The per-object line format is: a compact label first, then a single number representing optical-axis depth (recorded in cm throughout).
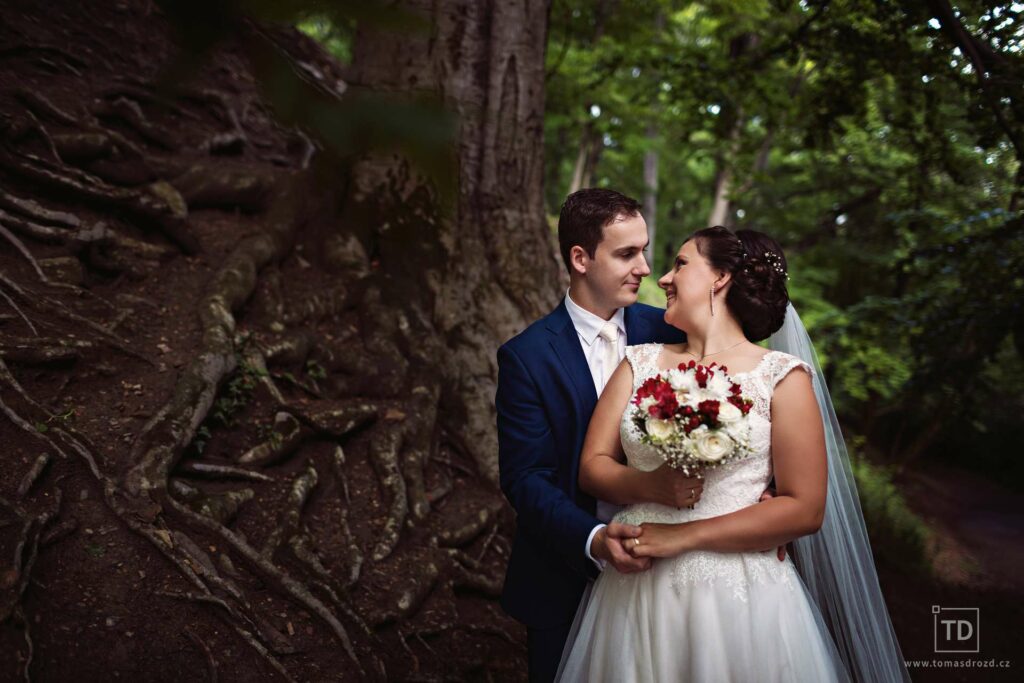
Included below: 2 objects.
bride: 216
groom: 264
